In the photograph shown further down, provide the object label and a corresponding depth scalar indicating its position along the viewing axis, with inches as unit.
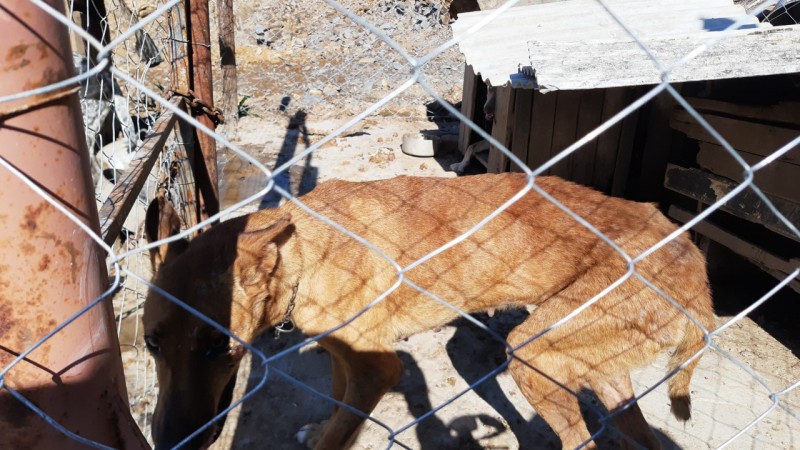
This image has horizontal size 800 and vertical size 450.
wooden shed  104.7
